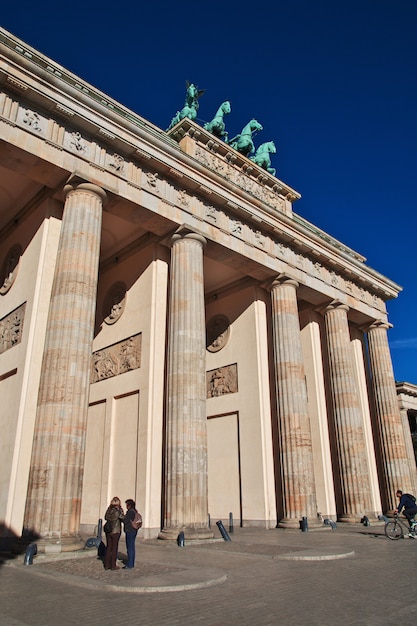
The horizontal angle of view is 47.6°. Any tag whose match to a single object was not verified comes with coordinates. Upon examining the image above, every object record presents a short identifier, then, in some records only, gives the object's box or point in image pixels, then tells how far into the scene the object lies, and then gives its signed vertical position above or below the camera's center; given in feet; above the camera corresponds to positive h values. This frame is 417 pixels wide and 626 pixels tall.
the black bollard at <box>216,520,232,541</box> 43.37 -2.77
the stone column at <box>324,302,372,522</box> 66.95 +10.78
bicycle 44.24 -3.05
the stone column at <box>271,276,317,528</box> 57.93 +10.71
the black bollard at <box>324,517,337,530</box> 57.39 -2.78
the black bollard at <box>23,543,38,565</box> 30.91 -3.03
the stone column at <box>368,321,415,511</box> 76.93 +12.29
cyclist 43.37 -0.71
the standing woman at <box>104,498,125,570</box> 28.14 -1.75
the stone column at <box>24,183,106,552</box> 35.32 +9.19
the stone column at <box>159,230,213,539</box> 44.70 +9.80
